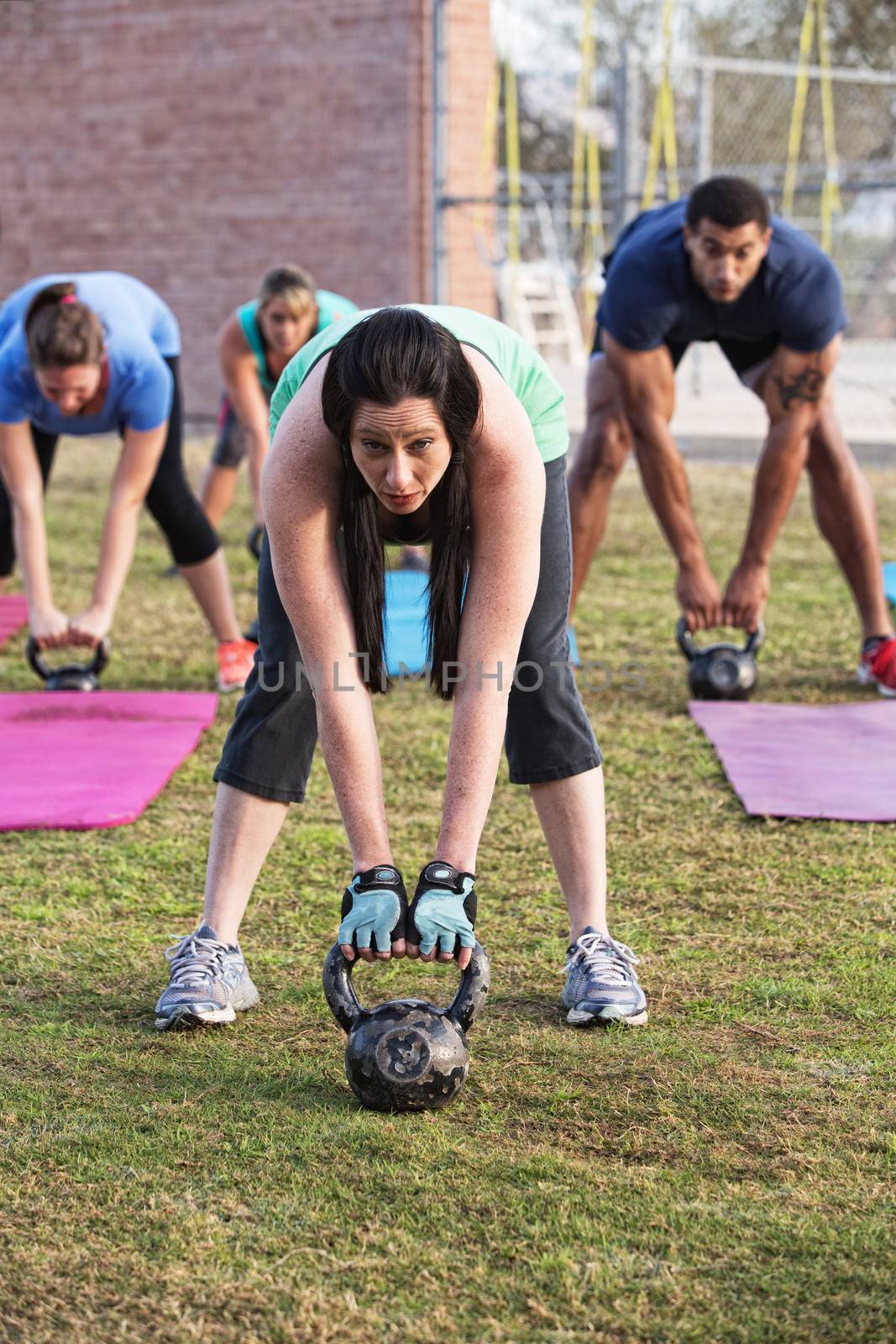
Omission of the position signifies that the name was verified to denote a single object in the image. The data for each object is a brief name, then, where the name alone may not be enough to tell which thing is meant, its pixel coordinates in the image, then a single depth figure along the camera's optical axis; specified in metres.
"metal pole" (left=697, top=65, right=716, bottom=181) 11.48
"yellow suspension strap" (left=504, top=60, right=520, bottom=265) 10.17
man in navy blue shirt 4.74
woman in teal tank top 5.89
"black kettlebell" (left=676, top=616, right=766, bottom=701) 5.34
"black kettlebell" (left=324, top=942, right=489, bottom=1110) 2.49
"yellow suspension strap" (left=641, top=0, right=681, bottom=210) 9.43
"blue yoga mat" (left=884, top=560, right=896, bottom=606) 6.54
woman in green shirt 2.30
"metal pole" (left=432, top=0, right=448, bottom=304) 10.27
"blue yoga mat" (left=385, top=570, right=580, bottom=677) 5.92
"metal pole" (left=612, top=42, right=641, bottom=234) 10.73
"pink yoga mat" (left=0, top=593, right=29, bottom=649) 6.42
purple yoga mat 4.21
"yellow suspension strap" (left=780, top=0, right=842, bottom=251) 9.66
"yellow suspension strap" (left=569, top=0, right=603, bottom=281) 9.76
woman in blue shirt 4.50
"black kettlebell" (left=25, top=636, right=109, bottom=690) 5.43
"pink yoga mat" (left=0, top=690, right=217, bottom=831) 4.18
